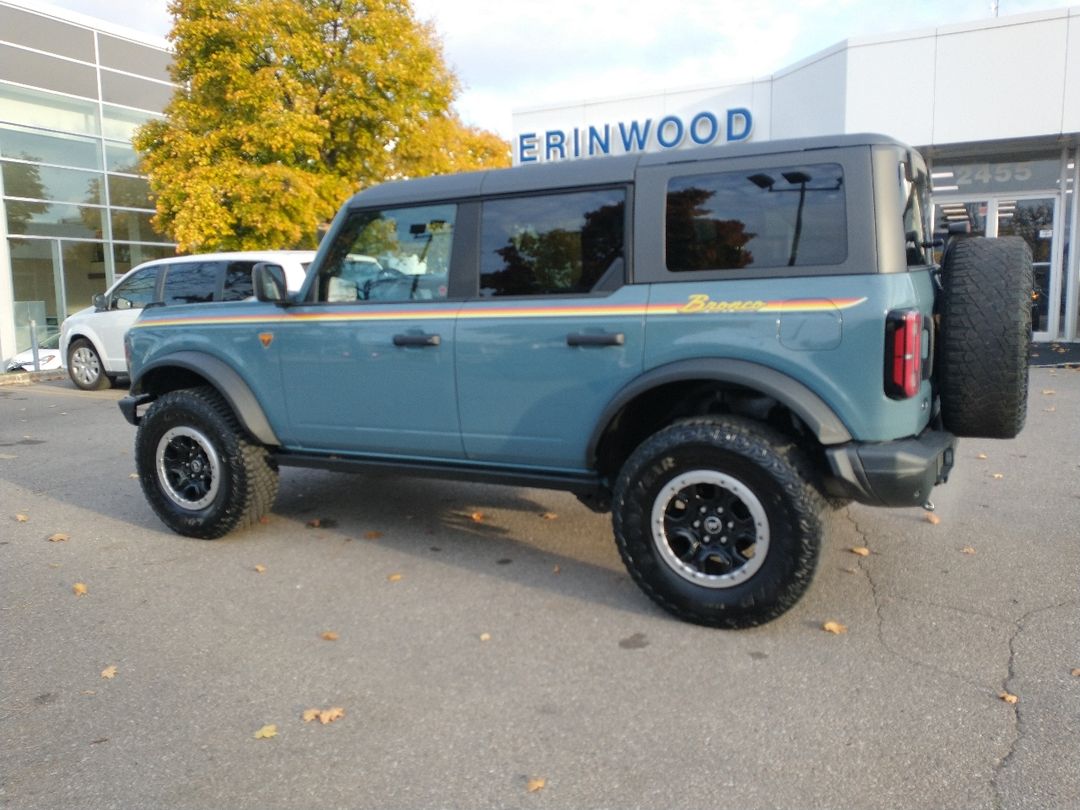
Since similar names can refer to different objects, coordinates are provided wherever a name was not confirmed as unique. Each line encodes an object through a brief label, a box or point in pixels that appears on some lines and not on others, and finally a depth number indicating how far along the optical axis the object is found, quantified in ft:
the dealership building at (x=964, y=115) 44.27
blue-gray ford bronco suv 11.30
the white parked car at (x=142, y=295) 33.91
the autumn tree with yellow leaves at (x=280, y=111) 44.78
